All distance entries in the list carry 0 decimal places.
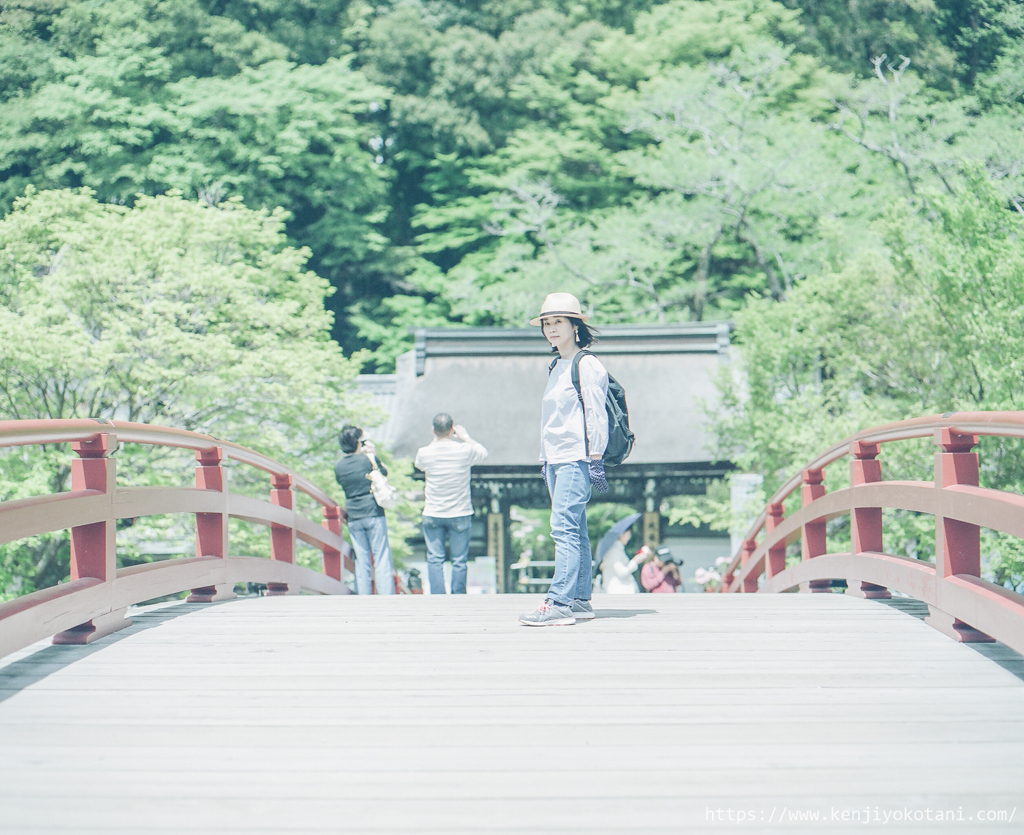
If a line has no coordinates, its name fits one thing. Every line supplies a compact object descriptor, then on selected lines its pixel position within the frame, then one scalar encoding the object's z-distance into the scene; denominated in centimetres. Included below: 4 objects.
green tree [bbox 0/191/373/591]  1066
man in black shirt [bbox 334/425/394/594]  762
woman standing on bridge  447
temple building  1572
